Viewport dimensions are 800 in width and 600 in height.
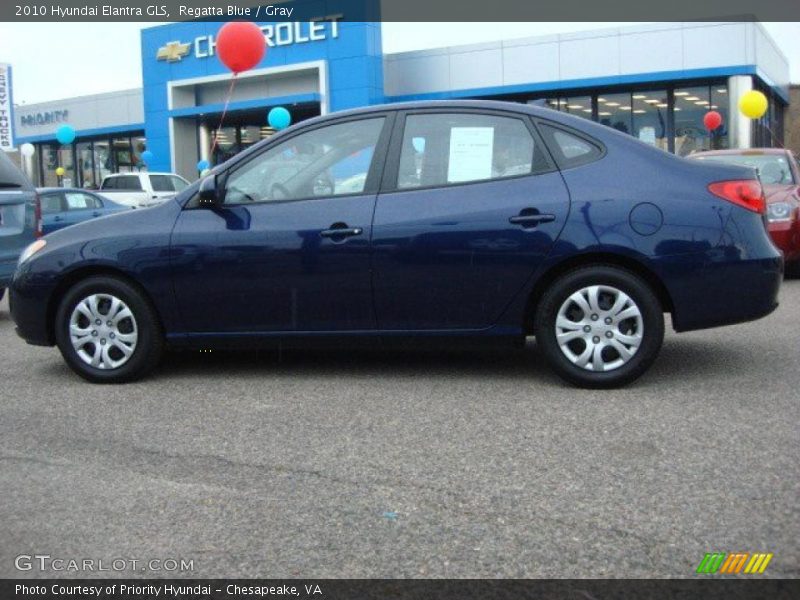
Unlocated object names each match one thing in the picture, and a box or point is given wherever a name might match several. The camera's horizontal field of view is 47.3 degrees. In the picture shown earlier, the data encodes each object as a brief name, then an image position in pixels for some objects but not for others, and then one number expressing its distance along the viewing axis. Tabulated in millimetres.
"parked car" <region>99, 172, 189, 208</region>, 20953
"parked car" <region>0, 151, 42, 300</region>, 8359
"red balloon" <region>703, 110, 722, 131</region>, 24688
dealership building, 25938
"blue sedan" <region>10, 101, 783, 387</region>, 4945
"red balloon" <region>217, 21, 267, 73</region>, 16438
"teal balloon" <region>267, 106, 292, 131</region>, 26000
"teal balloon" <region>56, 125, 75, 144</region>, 31734
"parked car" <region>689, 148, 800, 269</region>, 9672
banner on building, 26250
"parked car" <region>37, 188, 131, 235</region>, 14677
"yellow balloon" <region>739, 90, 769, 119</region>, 21656
